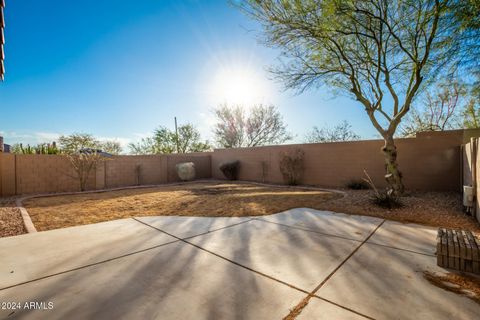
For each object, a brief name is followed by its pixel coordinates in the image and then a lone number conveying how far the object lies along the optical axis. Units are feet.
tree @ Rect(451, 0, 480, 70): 13.78
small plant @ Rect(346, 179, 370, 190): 25.28
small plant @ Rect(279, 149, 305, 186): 31.91
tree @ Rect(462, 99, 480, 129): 30.96
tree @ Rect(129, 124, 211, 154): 68.95
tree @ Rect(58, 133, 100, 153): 48.18
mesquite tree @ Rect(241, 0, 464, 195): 16.25
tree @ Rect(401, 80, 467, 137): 37.59
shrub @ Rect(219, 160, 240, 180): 40.70
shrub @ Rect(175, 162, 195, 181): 40.52
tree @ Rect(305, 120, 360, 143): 53.26
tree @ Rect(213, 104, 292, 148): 68.33
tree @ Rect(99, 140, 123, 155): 72.43
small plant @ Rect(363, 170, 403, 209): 15.61
